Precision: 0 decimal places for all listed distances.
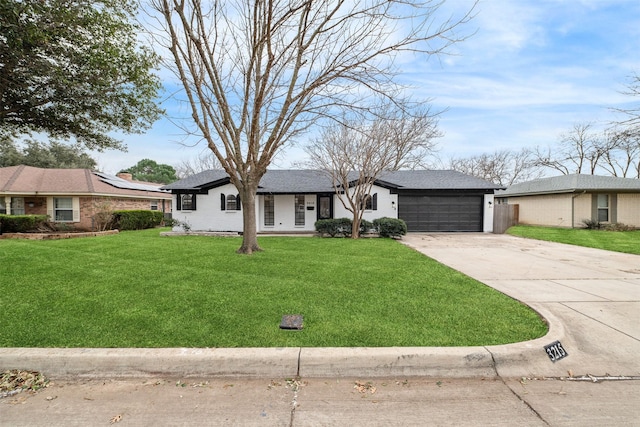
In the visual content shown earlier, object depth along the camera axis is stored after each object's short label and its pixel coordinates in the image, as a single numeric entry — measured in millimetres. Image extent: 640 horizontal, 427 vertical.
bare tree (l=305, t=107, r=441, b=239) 11492
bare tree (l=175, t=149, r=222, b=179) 33259
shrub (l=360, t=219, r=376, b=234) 14133
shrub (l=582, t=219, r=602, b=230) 17734
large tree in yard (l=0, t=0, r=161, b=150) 6043
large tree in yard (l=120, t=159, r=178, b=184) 45412
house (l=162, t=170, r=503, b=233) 15852
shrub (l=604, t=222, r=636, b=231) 17156
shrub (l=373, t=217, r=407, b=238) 13562
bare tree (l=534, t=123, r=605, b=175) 29734
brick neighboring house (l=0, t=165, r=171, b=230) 16125
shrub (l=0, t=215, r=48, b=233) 13883
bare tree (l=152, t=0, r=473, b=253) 6305
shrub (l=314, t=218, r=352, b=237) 13812
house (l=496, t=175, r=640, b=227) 18031
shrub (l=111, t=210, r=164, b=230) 16422
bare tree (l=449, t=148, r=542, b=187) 35938
